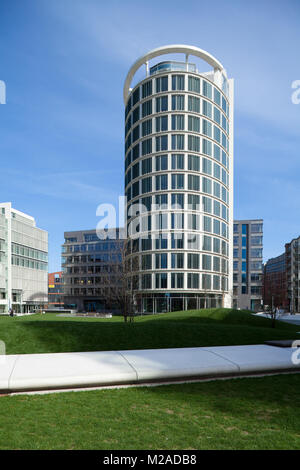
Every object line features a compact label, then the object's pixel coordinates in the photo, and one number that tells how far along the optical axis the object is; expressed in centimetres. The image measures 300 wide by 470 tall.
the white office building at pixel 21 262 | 8919
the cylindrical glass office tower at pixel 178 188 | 5597
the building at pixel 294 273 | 10144
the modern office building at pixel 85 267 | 10319
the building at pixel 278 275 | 13738
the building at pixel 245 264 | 11475
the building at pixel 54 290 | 15550
